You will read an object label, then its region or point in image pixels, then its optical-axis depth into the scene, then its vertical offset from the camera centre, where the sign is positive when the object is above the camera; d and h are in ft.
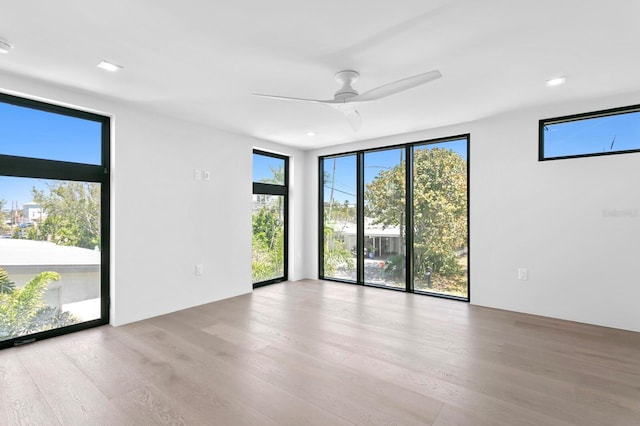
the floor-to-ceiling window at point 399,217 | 14.85 -0.19
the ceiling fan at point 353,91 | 7.45 +3.09
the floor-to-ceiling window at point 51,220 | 9.56 -0.22
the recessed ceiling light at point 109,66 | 8.39 +3.92
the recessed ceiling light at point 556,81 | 9.53 +4.00
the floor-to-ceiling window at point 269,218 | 17.40 -0.25
